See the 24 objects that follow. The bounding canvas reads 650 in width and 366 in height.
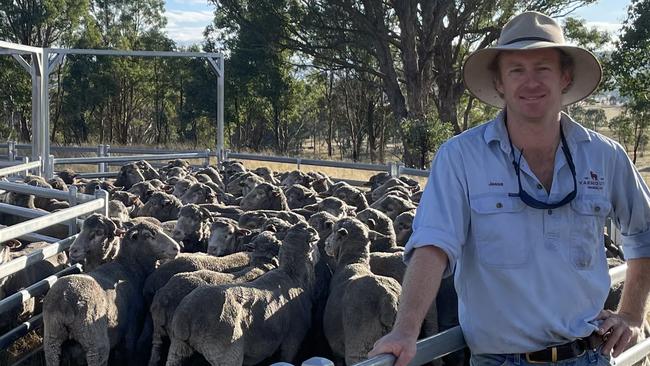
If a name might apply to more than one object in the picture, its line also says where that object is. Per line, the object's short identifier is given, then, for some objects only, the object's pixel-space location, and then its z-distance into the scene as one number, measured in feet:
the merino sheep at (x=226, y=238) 27.22
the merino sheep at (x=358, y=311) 18.26
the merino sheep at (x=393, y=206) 32.27
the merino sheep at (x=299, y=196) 39.73
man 9.07
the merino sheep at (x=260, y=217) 29.84
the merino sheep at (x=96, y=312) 18.85
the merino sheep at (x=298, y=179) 46.26
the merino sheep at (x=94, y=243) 23.90
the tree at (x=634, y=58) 76.84
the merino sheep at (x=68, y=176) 49.39
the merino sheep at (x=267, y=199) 37.35
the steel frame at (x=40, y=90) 48.78
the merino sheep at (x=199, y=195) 38.91
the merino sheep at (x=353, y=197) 37.65
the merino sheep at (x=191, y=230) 29.40
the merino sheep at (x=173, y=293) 19.25
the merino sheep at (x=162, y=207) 35.14
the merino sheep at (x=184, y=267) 22.44
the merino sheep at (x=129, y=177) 48.44
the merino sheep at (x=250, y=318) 17.46
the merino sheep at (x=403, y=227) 28.84
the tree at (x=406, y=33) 91.50
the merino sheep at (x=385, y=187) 40.45
